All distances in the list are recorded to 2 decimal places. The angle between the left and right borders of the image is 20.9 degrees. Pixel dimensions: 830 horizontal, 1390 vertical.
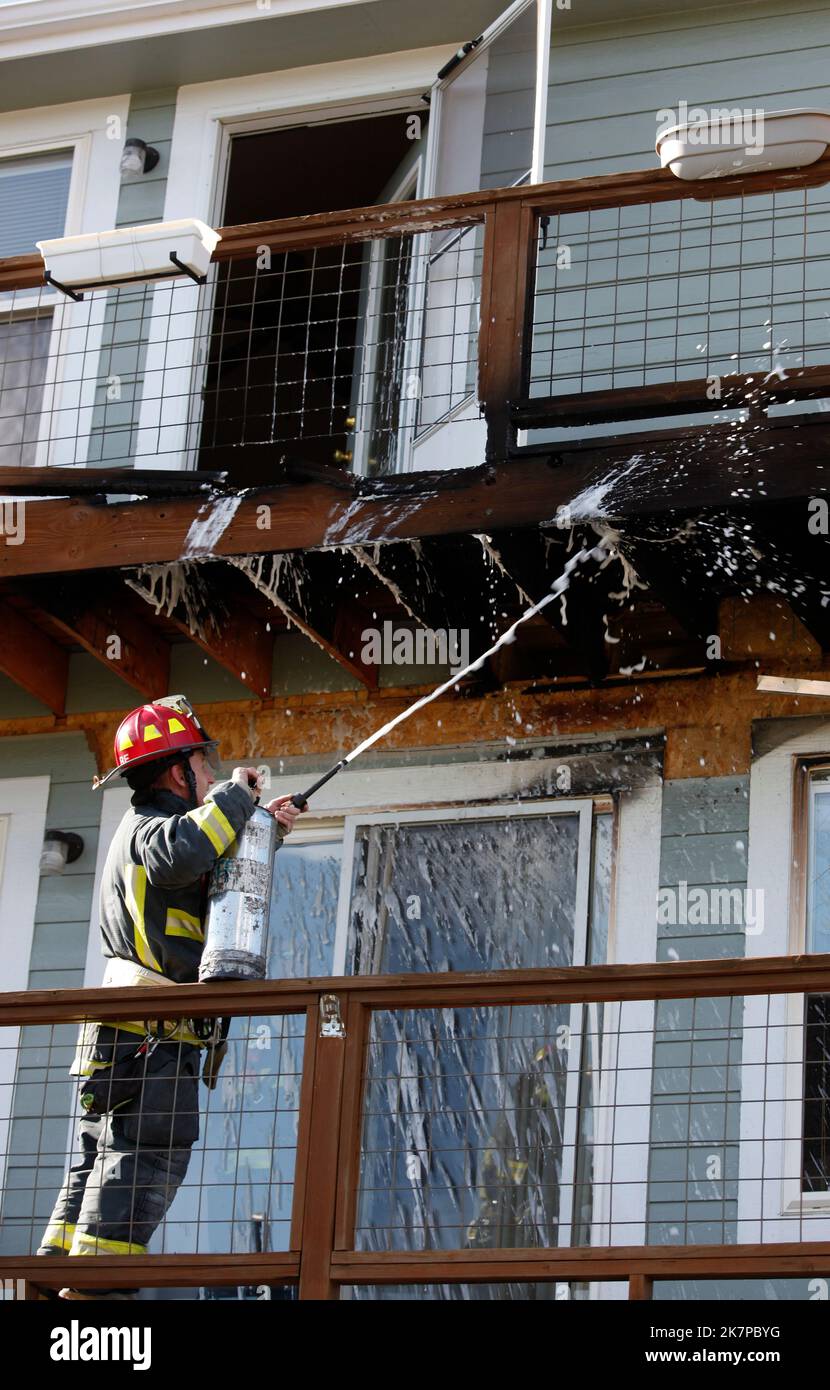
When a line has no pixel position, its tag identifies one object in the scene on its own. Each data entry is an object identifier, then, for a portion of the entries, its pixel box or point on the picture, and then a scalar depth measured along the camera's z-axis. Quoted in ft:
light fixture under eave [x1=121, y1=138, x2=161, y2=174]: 38.58
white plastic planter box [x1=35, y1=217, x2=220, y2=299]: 31.48
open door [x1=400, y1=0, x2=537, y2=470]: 33.65
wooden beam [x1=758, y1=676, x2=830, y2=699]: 29.01
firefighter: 24.43
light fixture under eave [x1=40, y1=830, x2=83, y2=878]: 33.83
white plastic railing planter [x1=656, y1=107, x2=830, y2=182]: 28.07
